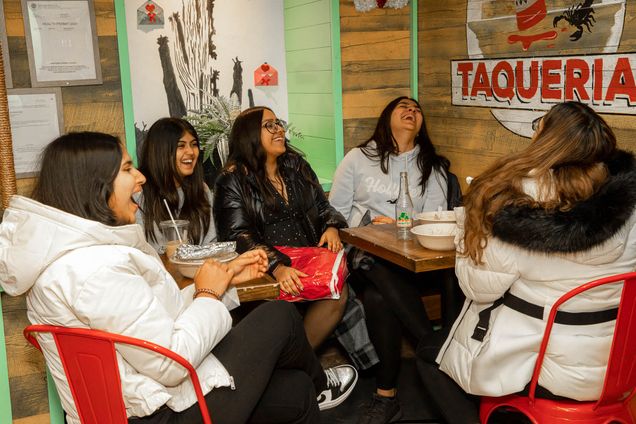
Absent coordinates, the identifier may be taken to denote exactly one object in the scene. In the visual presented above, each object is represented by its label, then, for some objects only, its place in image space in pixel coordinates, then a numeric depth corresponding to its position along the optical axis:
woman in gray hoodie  3.87
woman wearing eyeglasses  3.38
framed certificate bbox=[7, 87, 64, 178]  3.28
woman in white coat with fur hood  2.09
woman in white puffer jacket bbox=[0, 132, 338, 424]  1.85
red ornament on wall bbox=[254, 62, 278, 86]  4.71
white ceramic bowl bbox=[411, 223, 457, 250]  2.73
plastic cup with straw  2.79
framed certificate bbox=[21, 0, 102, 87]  3.32
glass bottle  3.00
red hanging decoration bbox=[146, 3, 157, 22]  4.30
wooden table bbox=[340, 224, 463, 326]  2.67
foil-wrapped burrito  2.64
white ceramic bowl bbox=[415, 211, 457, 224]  3.08
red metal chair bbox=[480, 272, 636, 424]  2.06
